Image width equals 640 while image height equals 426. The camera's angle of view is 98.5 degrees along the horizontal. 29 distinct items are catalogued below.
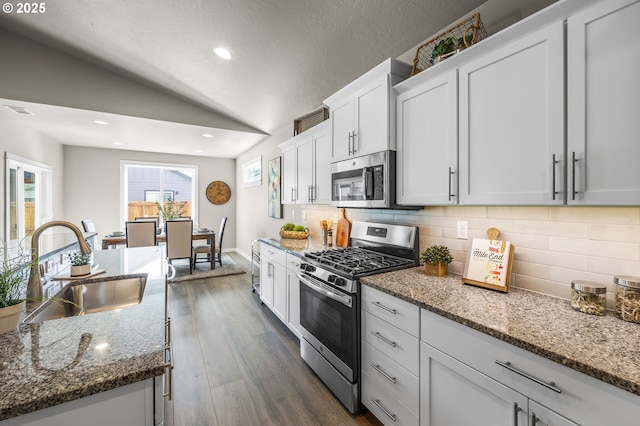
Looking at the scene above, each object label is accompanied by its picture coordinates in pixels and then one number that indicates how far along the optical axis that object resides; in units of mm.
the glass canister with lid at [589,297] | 1163
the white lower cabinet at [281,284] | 2638
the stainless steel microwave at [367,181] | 1971
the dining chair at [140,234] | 4824
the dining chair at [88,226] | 5223
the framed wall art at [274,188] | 4609
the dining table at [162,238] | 4879
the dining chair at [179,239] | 4970
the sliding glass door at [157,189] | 6688
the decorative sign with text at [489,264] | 1493
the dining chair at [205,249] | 5395
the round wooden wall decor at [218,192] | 7410
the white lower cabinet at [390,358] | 1433
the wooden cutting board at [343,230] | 2824
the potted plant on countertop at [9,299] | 898
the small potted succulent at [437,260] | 1788
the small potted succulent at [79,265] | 1561
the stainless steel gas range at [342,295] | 1803
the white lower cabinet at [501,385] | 835
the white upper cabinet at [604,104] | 990
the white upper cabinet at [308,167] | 2877
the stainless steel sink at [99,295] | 1456
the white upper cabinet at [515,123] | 1174
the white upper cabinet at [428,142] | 1603
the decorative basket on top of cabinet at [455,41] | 1577
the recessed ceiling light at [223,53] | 2967
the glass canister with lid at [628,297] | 1089
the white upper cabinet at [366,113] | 1955
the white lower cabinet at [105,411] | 645
